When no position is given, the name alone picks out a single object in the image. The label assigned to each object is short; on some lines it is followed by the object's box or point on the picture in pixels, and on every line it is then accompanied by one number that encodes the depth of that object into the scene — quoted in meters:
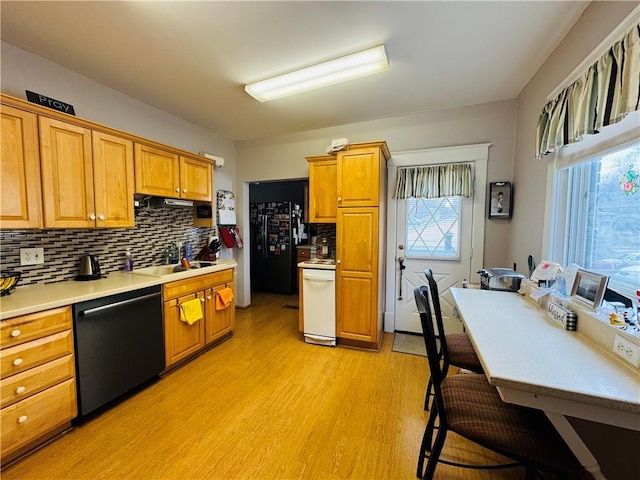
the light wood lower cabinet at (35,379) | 1.42
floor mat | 2.82
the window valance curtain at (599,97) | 1.14
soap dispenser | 2.58
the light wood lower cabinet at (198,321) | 2.33
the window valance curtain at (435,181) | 2.81
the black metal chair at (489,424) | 0.97
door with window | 2.94
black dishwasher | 1.74
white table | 0.85
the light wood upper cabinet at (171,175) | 2.40
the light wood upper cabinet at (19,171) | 1.61
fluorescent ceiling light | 1.94
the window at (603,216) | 1.32
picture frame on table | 1.28
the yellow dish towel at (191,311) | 2.42
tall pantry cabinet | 2.71
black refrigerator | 5.02
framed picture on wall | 2.69
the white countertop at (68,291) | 1.49
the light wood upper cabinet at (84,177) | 1.80
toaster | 2.06
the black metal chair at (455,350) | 1.65
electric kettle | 2.18
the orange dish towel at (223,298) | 2.85
